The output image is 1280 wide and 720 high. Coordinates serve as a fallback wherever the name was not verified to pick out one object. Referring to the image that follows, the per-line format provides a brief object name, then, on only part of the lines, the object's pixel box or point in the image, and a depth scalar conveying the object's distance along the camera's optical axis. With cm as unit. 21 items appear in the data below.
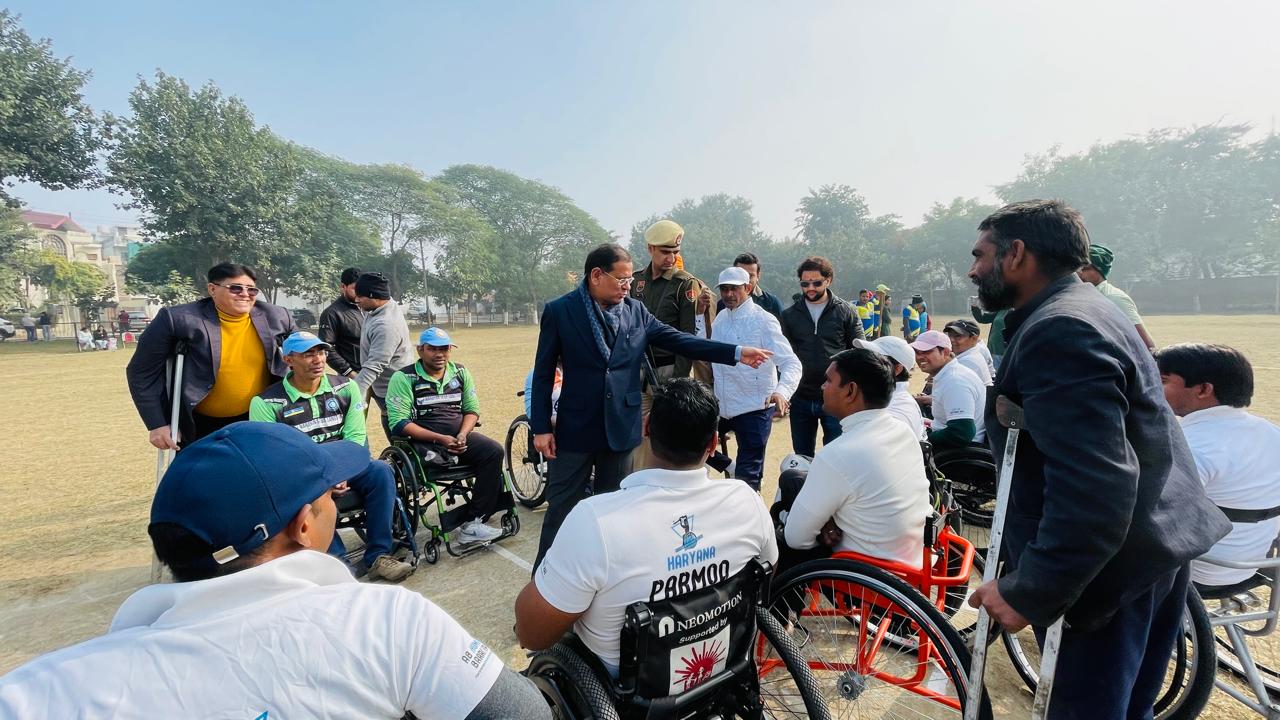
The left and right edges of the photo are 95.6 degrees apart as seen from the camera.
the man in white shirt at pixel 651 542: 156
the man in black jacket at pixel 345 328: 487
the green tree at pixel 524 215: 5162
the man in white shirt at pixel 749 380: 402
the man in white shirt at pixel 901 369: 308
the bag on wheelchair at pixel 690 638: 155
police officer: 405
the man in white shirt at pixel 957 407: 387
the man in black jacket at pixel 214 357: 327
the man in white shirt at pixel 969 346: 455
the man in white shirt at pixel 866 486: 213
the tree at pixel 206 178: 2794
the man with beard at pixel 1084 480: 130
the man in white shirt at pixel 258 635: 80
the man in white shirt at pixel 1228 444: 212
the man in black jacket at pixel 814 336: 445
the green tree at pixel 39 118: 2358
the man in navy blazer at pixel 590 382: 295
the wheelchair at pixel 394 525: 348
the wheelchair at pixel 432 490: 380
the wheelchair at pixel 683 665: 157
